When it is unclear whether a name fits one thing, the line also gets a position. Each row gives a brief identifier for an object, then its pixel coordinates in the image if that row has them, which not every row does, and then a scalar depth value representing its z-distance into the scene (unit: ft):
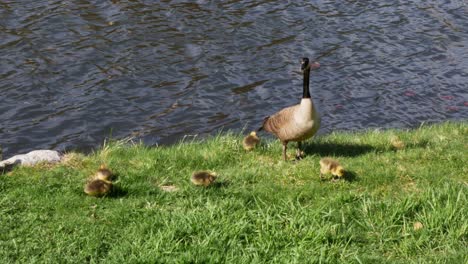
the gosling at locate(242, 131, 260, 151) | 63.93
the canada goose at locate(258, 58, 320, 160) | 62.44
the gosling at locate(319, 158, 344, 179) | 54.34
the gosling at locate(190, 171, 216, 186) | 52.54
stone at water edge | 59.51
